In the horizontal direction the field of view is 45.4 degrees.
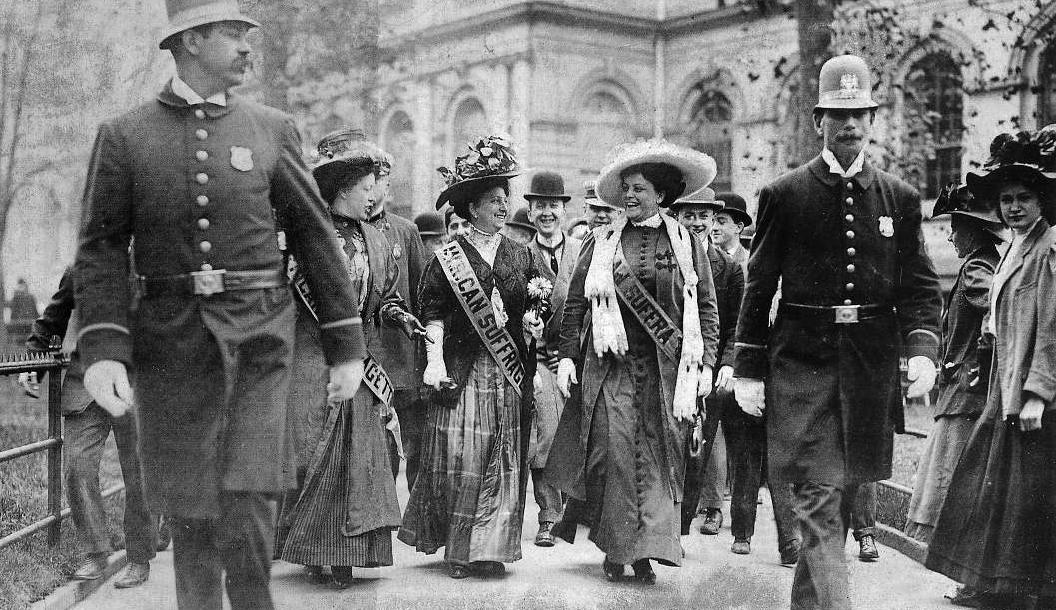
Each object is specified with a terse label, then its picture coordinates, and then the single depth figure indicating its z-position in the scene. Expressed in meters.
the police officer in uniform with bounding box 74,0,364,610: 4.17
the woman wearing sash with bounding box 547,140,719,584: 6.98
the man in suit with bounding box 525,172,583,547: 7.70
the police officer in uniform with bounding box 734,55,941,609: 5.63
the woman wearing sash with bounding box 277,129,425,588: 6.68
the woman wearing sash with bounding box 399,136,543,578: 7.22
